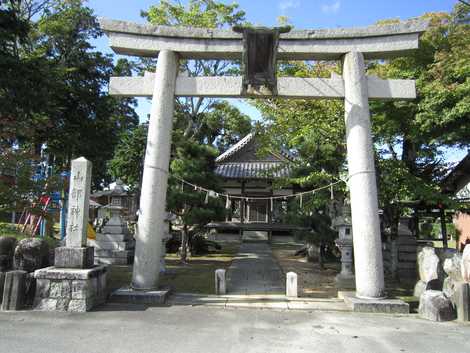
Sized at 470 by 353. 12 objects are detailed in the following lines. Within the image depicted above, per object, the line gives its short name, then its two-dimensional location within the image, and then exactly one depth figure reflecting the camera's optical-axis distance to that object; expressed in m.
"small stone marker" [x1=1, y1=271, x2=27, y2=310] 6.45
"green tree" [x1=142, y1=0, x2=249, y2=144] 20.88
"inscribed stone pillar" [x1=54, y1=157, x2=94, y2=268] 6.78
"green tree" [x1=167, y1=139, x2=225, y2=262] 13.59
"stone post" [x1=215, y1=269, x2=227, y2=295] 8.28
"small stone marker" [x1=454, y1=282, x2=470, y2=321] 6.38
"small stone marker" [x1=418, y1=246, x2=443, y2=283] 7.59
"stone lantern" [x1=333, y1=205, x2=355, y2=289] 10.21
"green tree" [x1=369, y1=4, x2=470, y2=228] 8.49
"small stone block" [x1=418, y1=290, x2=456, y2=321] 6.47
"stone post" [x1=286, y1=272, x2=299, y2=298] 8.00
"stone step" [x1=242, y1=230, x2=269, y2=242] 23.60
